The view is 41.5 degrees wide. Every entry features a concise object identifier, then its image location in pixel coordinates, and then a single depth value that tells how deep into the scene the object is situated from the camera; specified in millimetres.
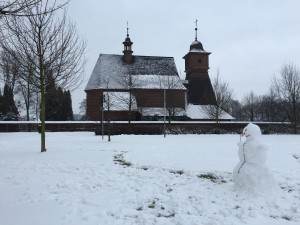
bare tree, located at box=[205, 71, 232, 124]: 51856
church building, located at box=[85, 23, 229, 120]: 51613
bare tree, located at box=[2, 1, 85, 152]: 16922
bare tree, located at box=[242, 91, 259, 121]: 100838
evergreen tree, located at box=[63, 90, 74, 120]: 60119
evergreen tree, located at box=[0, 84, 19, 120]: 52094
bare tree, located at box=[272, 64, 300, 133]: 41716
